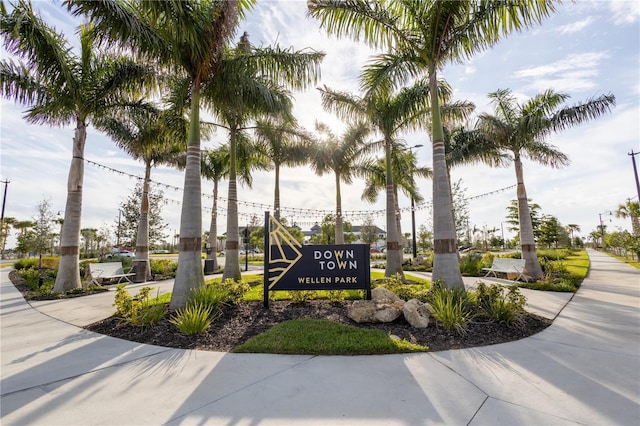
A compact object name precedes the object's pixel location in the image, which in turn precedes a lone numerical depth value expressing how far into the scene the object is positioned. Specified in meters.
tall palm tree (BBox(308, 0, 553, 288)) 6.12
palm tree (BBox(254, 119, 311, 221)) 12.33
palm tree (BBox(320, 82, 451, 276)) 9.55
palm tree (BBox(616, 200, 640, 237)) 24.91
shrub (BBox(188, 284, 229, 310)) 5.52
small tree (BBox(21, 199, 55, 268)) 20.45
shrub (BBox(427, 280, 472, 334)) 4.63
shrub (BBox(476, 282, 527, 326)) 4.91
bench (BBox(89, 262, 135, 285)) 10.46
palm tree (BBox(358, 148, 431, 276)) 13.29
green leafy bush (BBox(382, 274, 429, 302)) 6.11
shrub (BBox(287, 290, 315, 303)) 6.70
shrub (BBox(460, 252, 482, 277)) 12.75
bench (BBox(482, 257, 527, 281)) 10.96
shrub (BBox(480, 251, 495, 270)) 13.97
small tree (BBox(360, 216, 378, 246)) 31.50
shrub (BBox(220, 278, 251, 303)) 6.37
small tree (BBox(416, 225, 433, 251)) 38.96
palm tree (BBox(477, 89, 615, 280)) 10.31
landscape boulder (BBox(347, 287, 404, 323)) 5.17
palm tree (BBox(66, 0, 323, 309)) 5.49
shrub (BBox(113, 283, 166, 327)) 5.07
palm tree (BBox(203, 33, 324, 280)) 7.20
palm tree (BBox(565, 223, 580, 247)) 62.66
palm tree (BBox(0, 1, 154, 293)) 7.02
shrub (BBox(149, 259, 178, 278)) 13.83
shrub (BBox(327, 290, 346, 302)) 6.92
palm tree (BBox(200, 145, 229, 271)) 15.70
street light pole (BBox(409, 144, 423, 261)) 20.56
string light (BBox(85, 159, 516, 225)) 10.86
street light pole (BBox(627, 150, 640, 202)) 20.59
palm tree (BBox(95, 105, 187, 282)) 9.46
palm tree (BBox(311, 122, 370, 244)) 13.11
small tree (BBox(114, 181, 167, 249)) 19.64
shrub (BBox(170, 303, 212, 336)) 4.63
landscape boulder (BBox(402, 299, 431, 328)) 4.84
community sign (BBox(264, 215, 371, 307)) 6.43
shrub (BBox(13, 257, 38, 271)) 15.34
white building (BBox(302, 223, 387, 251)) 49.80
